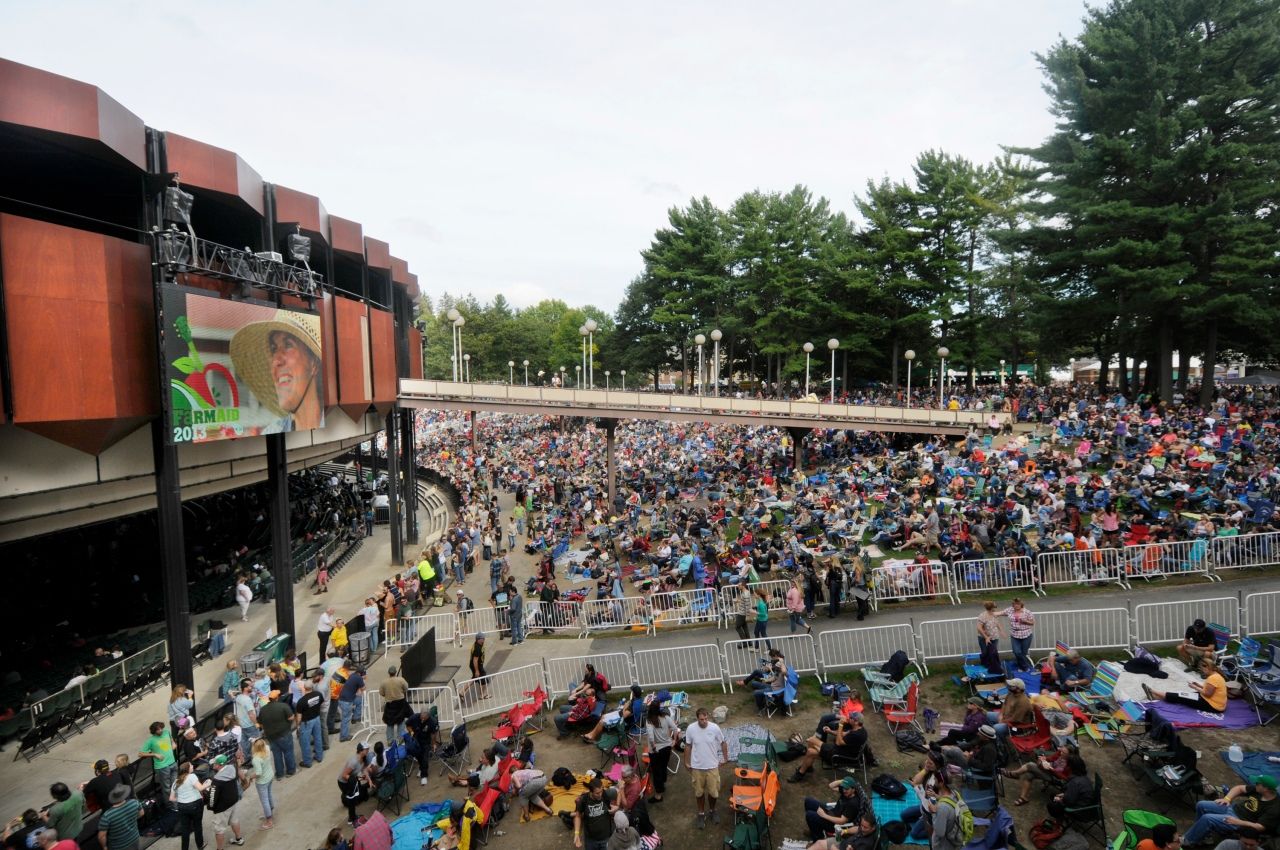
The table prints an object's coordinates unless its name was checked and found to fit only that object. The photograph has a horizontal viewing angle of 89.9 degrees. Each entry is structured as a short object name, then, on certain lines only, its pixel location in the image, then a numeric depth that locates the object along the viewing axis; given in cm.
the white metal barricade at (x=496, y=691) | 1187
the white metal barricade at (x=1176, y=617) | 1119
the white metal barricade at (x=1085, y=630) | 1127
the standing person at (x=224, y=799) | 837
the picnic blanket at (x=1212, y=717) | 873
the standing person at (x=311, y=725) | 1051
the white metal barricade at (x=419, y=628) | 1575
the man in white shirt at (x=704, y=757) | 802
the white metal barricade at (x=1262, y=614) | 1106
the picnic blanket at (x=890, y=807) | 738
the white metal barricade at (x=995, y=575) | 1412
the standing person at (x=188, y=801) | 820
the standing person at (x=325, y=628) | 1447
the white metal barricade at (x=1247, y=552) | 1357
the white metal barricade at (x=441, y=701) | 1155
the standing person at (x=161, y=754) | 916
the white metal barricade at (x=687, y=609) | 1473
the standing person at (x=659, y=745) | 866
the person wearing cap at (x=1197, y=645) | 971
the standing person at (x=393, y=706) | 1027
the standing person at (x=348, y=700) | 1148
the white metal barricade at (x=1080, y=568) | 1366
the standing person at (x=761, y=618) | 1248
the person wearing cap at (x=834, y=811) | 709
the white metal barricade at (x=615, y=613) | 1541
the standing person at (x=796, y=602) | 1281
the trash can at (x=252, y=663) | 1389
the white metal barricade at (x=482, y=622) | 1606
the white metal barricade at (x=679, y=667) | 1198
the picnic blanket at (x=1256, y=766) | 729
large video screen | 1204
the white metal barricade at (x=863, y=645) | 1171
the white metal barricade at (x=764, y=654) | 1173
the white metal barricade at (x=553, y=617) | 1577
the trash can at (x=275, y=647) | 1455
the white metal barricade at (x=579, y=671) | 1207
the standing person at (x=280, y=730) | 991
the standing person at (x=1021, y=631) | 1036
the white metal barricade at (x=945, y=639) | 1145
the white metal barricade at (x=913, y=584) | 1402
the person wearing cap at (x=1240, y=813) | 631
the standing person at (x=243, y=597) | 1877
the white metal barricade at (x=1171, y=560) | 1346
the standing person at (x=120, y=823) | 778
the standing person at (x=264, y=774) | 877
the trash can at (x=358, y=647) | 1446
